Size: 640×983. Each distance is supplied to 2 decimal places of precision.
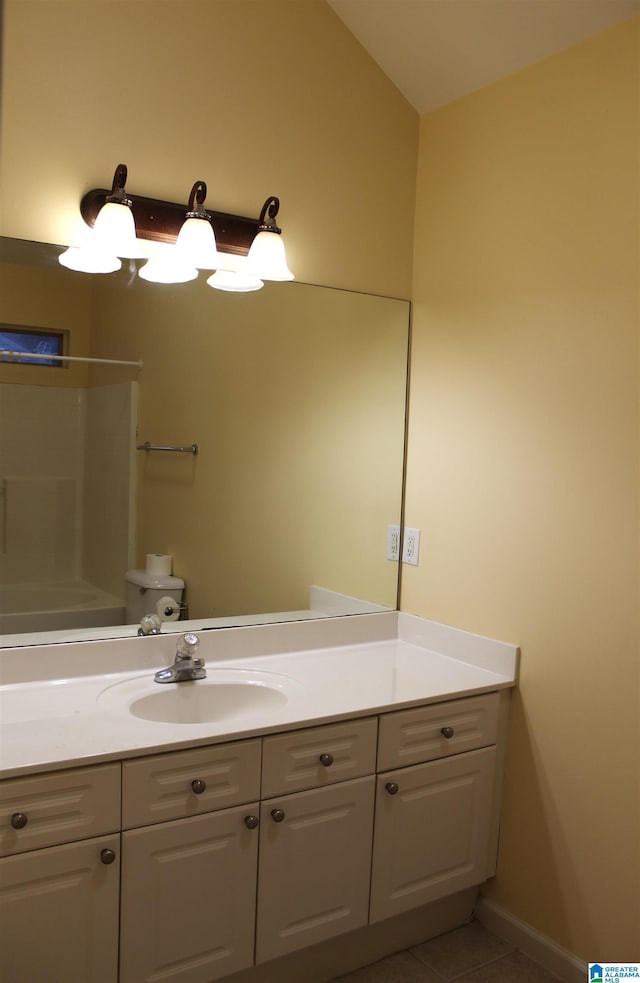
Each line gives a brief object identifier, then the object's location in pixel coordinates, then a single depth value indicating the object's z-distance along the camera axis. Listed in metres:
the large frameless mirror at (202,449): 1.97
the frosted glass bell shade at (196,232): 2.06
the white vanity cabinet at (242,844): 1.54
